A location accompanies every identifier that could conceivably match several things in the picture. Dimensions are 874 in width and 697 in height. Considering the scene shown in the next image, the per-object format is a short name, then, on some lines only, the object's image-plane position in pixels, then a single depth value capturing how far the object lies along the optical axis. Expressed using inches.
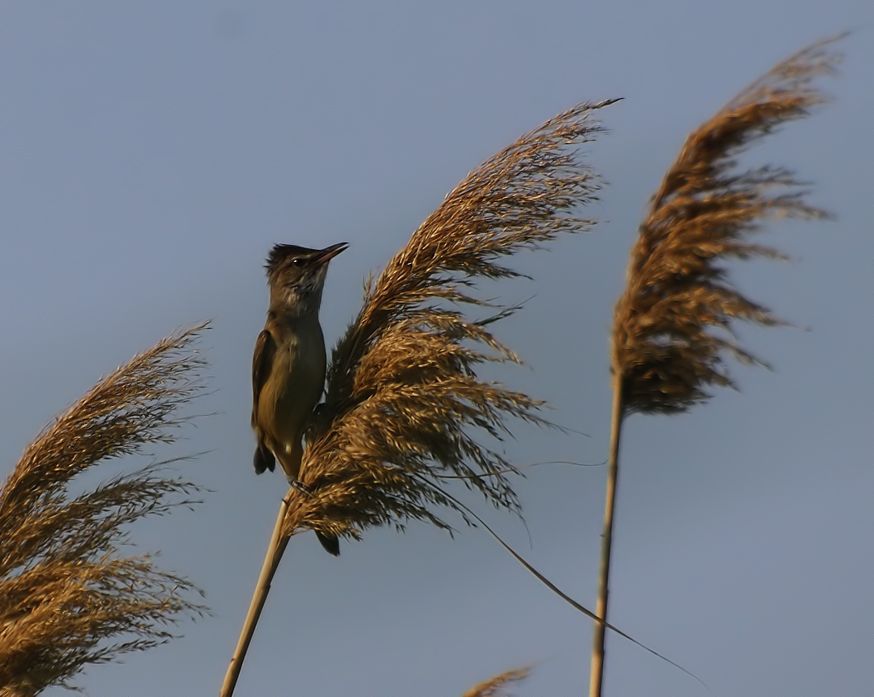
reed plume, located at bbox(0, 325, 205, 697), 273.4
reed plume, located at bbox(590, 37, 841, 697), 232.2
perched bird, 397.1
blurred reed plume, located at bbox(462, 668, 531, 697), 239.0
